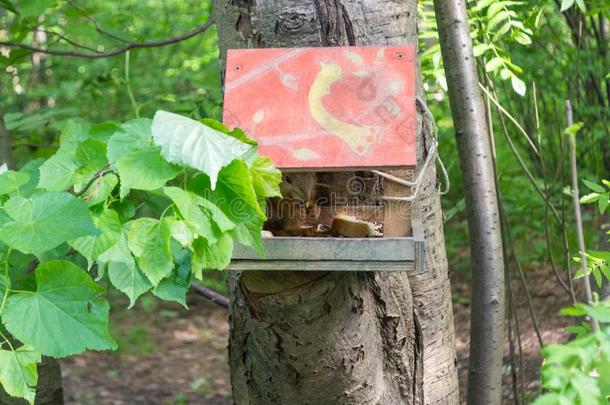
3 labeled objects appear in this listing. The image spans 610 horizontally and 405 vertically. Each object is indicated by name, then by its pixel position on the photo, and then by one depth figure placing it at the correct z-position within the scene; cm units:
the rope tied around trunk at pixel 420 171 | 187
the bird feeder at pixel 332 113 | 174
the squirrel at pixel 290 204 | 186
